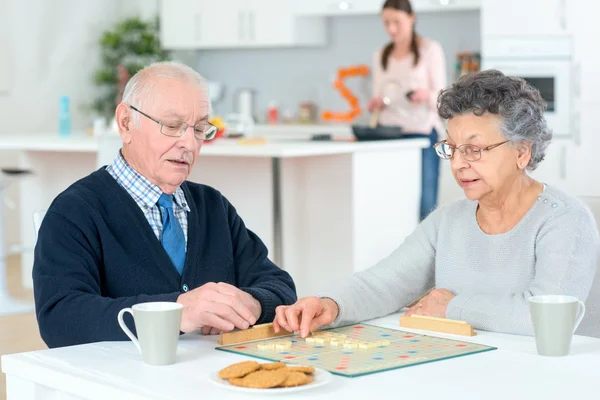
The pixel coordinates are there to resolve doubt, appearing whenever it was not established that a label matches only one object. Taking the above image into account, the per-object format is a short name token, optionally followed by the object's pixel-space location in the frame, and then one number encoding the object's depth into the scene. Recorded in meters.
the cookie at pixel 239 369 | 2.15
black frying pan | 6.51
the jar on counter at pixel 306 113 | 9.66
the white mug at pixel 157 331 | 2.30
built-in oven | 7.13
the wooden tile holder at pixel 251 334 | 2.50
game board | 2.30
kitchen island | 6.34
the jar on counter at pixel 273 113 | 9.79
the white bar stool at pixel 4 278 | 6.76
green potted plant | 9.96
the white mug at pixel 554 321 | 2.34
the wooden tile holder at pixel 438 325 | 2.58
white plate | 2.10
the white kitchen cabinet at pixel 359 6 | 8.33
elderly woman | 2.77
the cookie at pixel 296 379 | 2.12
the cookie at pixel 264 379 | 2.11
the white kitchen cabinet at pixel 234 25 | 9.31
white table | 2.12
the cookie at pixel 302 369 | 2.17
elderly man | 2.69
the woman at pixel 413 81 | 7.16
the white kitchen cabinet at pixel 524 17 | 7.08
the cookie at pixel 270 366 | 2.18
